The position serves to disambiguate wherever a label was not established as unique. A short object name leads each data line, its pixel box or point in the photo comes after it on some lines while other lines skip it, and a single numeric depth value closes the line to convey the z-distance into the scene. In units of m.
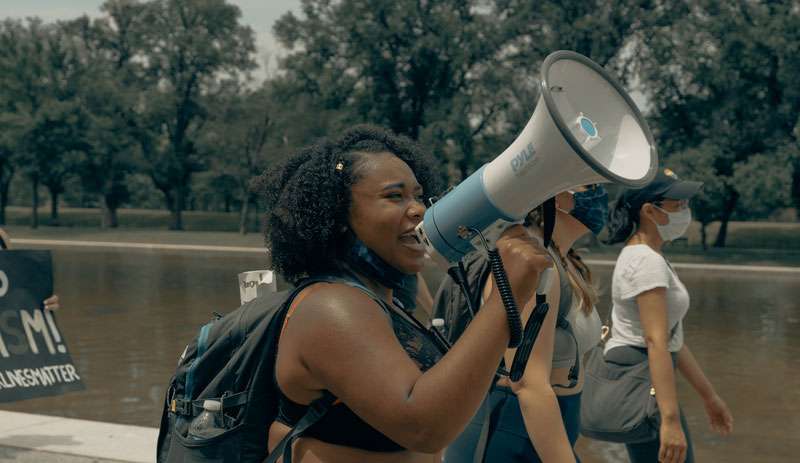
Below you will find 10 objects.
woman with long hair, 2.68
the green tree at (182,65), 55.12
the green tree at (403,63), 43.31
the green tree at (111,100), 51.41
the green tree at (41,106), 48.59
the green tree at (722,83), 38.28
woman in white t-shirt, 3.42
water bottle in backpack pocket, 2.01
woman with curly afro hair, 1.76
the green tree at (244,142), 49.09
